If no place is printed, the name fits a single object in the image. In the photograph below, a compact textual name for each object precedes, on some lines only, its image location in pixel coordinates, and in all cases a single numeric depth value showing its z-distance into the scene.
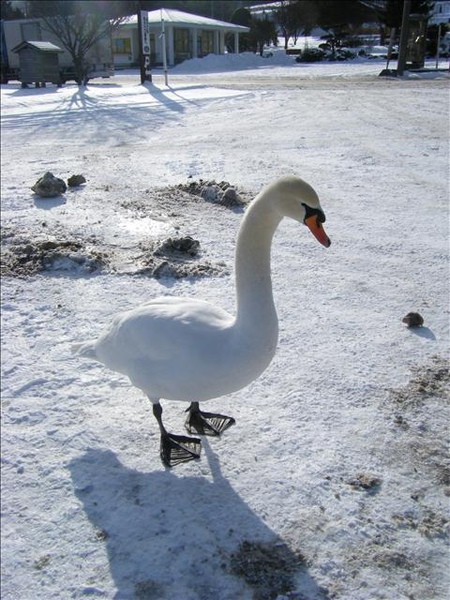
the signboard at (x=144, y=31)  22.41
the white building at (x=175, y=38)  43.12
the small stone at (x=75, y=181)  7.22
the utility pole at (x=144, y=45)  22.42
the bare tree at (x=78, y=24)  25.91
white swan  2.23
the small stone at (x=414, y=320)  3.71
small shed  23.97
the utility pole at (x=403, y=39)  22.18
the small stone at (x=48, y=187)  6.62
